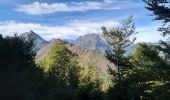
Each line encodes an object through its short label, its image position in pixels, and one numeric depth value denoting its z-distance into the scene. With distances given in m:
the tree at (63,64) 26.25
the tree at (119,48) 15.81
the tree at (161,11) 9.01
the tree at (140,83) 16.03
